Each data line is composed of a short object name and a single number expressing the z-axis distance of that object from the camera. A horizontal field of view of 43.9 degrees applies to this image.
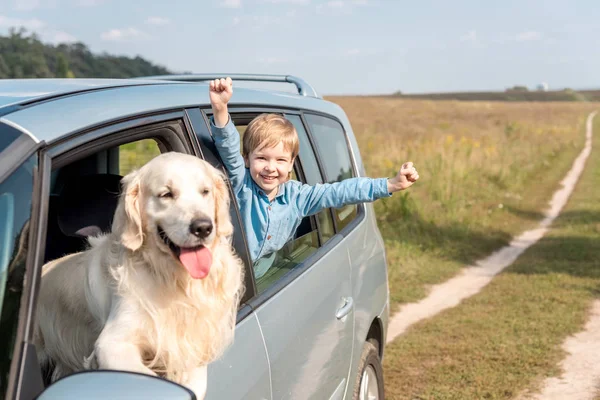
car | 1.62
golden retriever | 1.95
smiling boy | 3.07
